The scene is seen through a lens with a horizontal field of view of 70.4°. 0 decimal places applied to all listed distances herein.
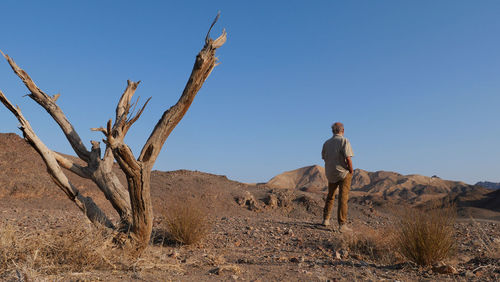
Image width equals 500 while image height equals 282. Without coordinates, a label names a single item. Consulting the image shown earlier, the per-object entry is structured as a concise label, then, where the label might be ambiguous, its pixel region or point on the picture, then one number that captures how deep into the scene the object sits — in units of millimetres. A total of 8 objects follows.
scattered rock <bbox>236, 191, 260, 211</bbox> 11461
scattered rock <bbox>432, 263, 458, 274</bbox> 3785
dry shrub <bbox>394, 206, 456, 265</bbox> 4129
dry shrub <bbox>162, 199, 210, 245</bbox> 5531
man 6816
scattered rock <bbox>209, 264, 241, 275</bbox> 3811
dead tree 4270
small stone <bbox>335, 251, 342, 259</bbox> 4765
